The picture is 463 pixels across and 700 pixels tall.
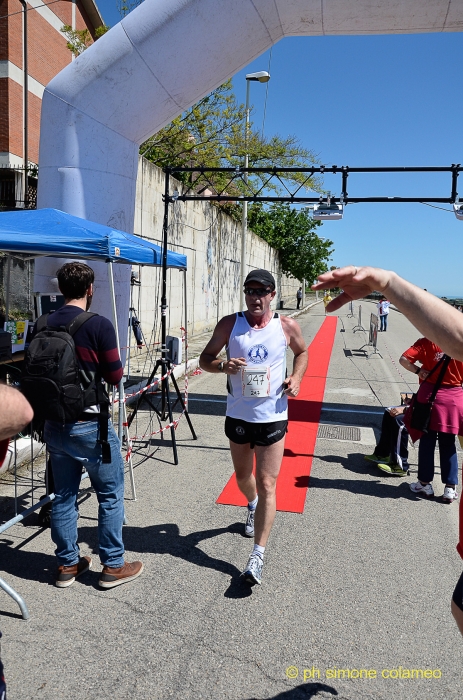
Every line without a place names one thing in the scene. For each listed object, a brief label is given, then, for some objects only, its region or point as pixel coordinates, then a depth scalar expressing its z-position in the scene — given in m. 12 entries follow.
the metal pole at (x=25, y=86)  18.36
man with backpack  3.08
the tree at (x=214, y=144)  18.70
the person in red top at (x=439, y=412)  4.83
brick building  19.08
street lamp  18.38
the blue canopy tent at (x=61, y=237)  4.73
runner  3.45
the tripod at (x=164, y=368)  6.17
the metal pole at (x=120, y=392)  4.24
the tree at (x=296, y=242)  37.66
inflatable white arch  6.46
